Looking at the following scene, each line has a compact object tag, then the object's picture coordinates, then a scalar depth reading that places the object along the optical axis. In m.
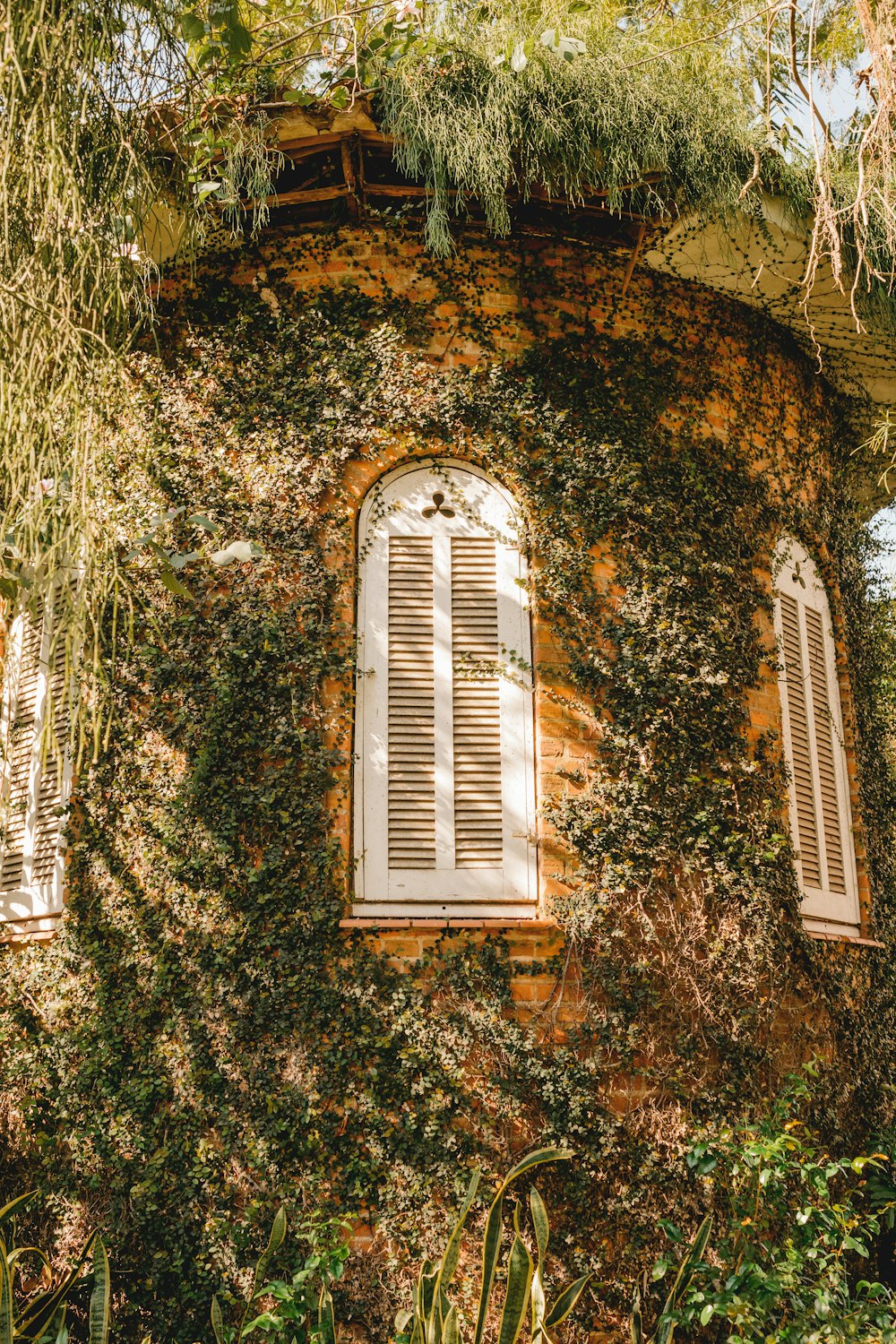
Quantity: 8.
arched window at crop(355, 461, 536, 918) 5.50
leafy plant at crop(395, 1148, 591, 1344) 4.10
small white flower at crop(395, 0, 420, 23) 5.17
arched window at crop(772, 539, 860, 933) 6.55
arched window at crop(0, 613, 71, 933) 5.95
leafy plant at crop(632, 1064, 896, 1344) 4.25
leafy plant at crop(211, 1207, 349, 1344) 4.23
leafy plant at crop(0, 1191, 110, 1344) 4.13
